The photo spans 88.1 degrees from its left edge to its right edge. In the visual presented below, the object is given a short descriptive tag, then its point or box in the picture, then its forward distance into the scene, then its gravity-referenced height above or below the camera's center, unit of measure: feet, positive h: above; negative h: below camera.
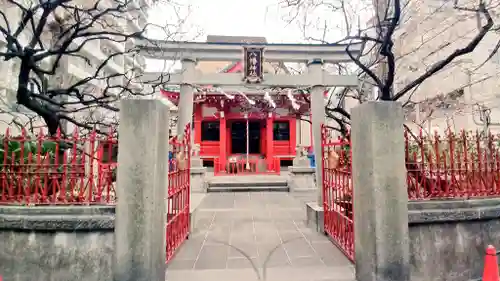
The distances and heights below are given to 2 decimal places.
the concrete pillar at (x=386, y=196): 10.23 -1.87
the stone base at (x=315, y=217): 17.01 -4.59
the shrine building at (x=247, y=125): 47.09 +5.14
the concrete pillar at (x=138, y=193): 10.02 -1.63
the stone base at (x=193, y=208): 16.93 -4.48
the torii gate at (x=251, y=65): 25.46 +8.64
